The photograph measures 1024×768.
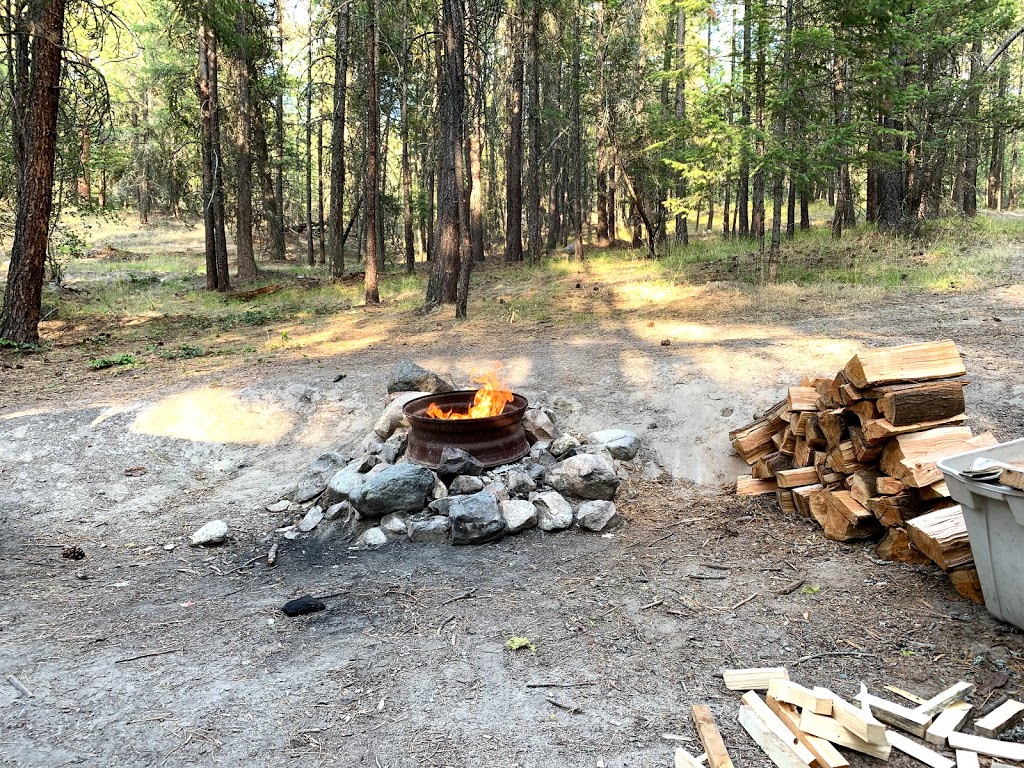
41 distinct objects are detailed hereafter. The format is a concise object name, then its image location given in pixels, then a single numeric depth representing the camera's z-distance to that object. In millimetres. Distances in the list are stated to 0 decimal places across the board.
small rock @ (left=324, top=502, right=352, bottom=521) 5656
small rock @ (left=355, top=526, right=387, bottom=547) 5316
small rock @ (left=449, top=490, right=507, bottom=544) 5203
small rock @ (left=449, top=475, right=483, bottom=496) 5680
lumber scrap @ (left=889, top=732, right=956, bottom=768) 2664
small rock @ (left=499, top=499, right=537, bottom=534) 5340
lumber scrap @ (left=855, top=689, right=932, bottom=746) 2816
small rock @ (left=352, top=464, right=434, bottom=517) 5488
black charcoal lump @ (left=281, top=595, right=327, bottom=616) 4215
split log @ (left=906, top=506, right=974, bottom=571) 3863
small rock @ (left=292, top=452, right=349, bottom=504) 6160
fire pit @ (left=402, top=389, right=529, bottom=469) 5957
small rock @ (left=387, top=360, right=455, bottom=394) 7492
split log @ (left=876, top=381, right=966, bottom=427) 4391
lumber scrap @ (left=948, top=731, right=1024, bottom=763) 2643
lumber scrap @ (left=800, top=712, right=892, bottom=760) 2707
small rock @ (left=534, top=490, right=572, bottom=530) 5387
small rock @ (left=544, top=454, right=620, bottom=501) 5684
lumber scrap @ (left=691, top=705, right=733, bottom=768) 2672
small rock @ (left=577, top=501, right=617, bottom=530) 5375
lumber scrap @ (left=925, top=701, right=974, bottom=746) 2773
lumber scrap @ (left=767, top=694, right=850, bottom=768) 2598
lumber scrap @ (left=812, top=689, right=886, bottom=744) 2672
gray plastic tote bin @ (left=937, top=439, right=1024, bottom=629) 3195
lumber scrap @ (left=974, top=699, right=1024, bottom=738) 2761
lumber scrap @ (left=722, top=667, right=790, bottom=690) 3158
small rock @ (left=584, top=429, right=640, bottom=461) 6312
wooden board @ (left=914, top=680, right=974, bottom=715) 2908
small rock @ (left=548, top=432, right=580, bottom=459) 6254
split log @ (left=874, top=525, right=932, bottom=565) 4242
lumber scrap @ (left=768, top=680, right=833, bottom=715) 2855
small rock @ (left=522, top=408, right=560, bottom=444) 6566
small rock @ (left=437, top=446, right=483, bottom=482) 5809
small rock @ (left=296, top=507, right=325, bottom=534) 5652
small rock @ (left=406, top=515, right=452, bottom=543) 5316
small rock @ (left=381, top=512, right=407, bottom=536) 5398
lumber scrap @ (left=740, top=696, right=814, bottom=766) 2658
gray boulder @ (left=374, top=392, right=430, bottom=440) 6781
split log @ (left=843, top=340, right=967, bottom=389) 4496
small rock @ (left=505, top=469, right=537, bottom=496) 5719
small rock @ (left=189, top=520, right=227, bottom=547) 5465
